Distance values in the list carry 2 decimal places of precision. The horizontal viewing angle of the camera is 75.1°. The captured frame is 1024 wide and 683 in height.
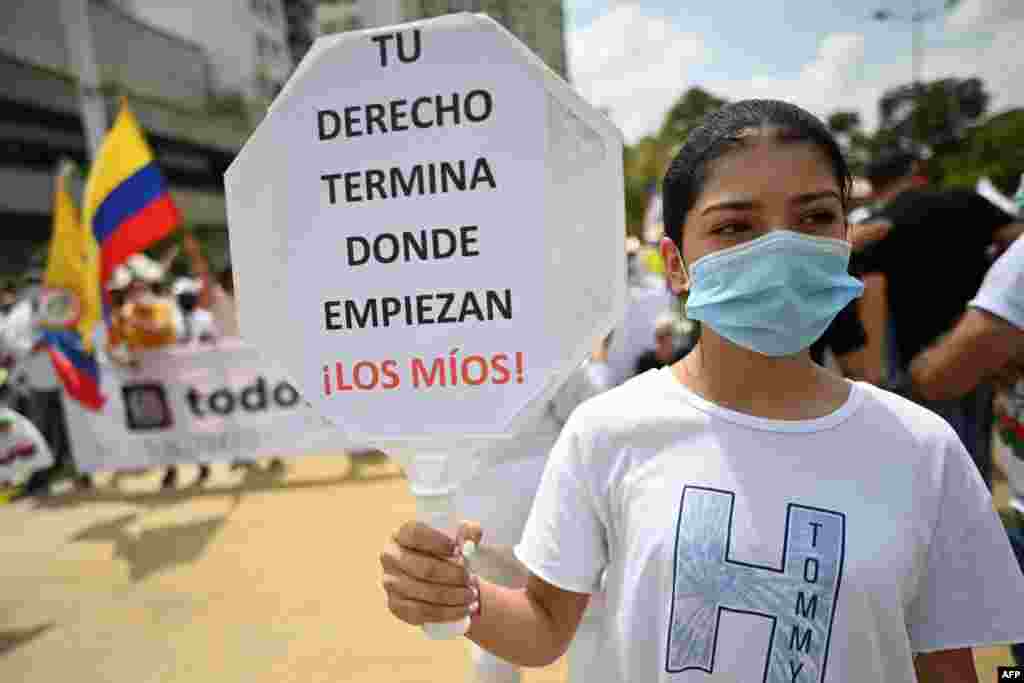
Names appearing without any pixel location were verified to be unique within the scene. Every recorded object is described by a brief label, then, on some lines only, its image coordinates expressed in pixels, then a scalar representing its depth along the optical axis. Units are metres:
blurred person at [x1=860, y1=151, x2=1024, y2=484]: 2.67
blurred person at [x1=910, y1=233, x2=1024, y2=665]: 1.49
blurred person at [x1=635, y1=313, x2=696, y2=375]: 4.04
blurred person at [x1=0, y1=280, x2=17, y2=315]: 7.29
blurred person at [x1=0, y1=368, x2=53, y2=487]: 3.67
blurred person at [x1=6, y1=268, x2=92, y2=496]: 5.76
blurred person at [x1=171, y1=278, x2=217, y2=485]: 5.76
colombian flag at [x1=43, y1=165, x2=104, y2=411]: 4.73
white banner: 5.51
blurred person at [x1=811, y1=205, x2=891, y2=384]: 2.47
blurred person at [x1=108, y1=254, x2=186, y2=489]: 5.42
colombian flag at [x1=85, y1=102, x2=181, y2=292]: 4.61
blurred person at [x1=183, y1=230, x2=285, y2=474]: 5.93
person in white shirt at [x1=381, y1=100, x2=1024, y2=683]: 0.88
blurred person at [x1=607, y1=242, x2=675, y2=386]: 3.18
